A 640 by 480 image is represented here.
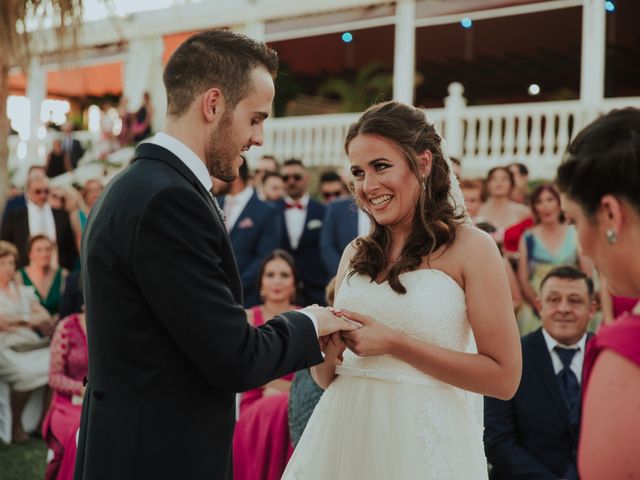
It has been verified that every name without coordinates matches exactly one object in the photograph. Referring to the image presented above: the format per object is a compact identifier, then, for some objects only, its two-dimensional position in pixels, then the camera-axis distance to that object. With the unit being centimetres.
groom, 216
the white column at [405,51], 1585
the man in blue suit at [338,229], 712
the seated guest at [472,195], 732
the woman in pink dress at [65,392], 524
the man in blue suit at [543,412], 427
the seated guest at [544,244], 667
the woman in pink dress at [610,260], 148
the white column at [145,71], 1966
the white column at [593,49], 1367
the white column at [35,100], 2097
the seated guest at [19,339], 715
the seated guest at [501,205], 772
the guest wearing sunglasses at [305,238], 732
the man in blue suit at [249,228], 677
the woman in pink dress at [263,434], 478
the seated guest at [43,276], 808
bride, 274
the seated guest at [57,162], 1591
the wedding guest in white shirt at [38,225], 891
